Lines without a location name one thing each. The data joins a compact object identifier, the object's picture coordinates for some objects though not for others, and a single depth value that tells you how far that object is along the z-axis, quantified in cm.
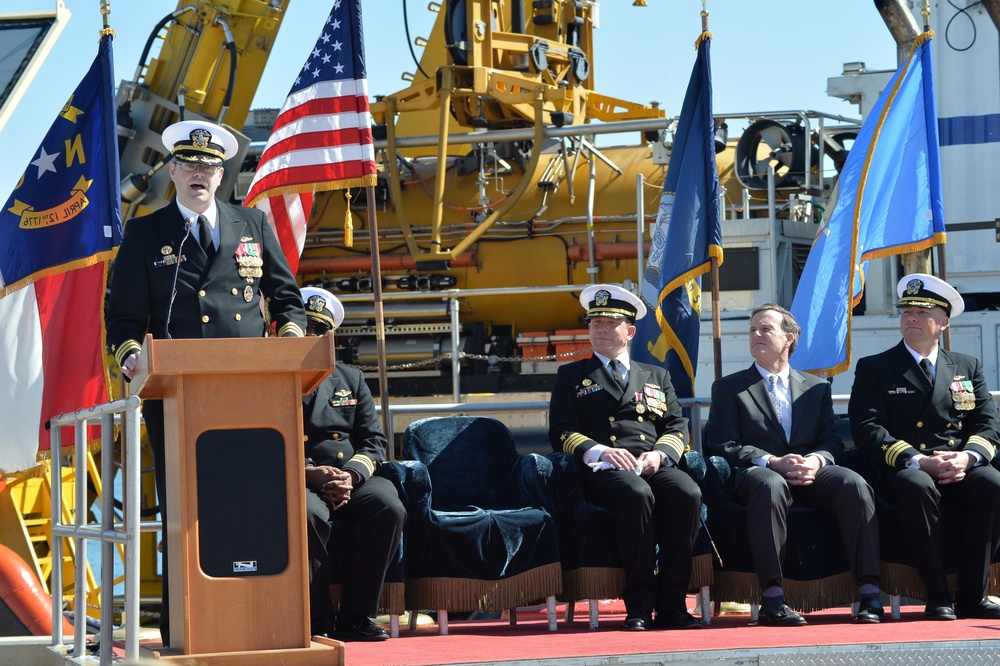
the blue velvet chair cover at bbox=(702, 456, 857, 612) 1138
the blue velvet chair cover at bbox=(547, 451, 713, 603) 1126
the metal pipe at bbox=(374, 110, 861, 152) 2350
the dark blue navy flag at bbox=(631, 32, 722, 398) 1454
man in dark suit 1118
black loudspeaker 785
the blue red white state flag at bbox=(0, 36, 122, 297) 1366
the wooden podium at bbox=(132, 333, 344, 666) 774
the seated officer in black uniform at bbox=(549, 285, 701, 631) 1111
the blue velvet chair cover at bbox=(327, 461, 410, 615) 1089
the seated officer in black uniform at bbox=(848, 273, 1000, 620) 1141
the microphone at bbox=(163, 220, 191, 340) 968
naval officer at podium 960
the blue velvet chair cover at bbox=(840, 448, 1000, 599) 1153
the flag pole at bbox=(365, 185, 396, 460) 1391
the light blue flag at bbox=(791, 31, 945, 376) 1454
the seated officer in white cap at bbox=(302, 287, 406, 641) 1059
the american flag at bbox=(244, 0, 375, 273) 1417
